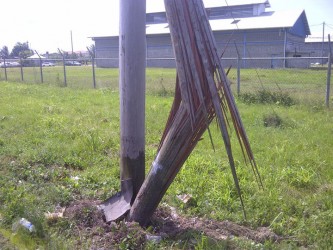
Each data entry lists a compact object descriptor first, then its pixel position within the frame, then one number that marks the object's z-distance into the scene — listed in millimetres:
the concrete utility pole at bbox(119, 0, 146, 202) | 3191
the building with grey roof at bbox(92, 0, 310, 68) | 29328
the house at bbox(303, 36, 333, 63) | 35744
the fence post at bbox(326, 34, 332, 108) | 9239
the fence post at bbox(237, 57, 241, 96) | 10961
